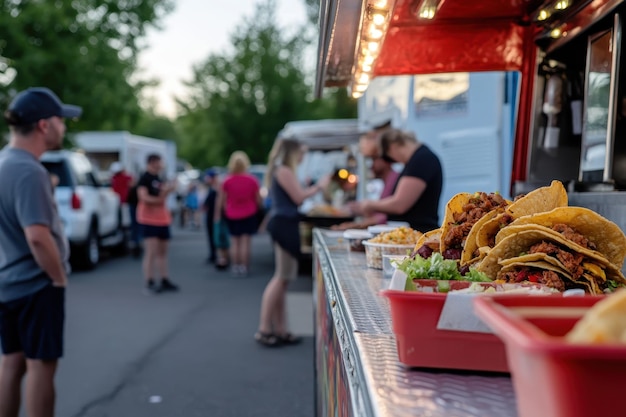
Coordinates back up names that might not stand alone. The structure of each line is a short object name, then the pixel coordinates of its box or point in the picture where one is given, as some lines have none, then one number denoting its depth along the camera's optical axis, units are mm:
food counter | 1225
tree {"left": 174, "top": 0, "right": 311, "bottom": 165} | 36031
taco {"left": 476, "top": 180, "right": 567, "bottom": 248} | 2180
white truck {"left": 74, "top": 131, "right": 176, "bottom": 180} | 24219
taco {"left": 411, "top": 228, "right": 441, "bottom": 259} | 2428
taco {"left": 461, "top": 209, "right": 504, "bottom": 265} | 2191
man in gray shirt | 3803
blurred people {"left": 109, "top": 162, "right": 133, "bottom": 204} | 18000
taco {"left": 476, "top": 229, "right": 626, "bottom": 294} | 1806
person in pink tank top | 12086
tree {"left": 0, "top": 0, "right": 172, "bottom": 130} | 16328
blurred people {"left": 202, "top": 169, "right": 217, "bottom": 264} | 14328
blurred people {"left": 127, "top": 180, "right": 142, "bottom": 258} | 16250
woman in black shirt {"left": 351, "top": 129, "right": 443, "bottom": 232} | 5574
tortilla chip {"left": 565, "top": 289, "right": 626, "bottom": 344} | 908
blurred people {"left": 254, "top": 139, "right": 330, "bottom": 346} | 6945
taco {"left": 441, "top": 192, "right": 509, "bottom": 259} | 2363
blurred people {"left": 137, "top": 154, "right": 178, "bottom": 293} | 10164
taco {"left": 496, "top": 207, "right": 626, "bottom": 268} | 1906
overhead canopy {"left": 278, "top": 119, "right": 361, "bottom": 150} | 13336
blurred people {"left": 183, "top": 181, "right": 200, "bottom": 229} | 27734
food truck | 1375
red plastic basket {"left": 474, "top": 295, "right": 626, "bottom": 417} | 836
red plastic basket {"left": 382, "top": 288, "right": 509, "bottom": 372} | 1402
